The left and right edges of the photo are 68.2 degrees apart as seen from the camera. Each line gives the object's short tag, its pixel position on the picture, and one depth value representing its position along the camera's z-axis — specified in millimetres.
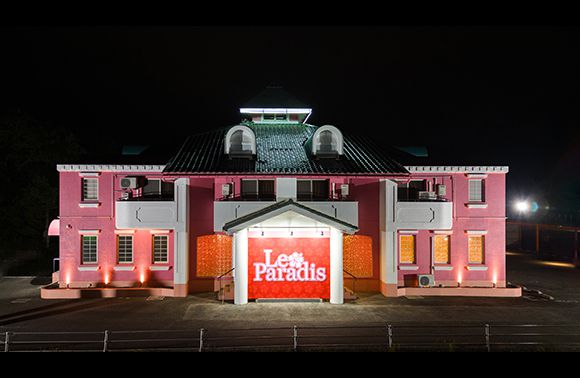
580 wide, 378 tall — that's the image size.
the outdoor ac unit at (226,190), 21891
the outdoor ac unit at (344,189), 22297
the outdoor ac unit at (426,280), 22453
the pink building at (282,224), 20688
